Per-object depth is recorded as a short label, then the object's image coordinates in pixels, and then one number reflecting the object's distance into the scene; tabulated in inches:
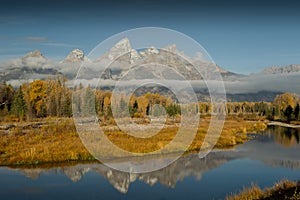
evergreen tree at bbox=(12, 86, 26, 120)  2258.5
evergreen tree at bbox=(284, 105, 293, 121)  3262.8
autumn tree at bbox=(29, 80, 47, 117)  2594.2
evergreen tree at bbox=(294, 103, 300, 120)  3137.3
